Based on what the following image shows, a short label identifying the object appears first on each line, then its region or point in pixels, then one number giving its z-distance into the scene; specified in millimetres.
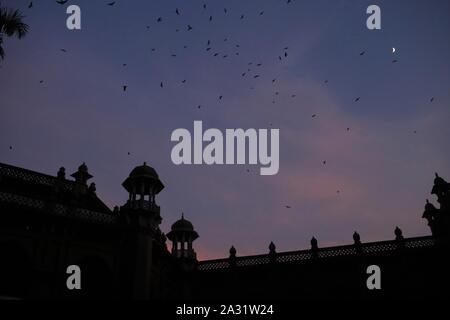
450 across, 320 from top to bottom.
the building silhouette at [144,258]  20562
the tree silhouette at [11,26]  14242
